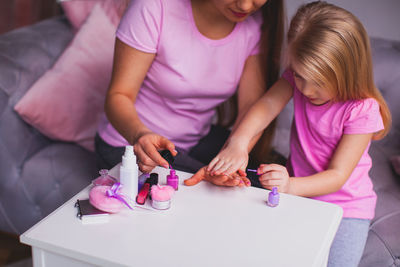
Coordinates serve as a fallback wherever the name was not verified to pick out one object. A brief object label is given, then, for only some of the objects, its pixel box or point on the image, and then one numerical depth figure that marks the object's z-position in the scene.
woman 1.11
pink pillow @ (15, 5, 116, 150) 1.44
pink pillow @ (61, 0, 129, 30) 1.61
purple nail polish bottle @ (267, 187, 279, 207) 0.85
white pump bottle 0.80
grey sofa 1.37
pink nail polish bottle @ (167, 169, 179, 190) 0.89
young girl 0.98
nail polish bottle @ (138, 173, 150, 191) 0.89
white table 0.71
